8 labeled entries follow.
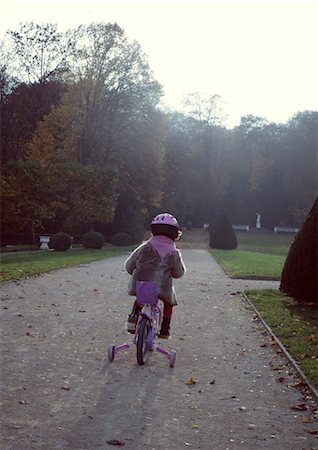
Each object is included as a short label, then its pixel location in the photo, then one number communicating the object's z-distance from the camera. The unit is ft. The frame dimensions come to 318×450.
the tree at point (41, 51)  132.16
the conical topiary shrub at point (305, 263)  40.60
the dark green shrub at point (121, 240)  135.85
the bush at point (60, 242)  104.94
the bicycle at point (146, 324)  21.67
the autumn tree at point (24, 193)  107.86
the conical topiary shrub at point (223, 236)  135.23
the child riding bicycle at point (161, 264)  22.09
